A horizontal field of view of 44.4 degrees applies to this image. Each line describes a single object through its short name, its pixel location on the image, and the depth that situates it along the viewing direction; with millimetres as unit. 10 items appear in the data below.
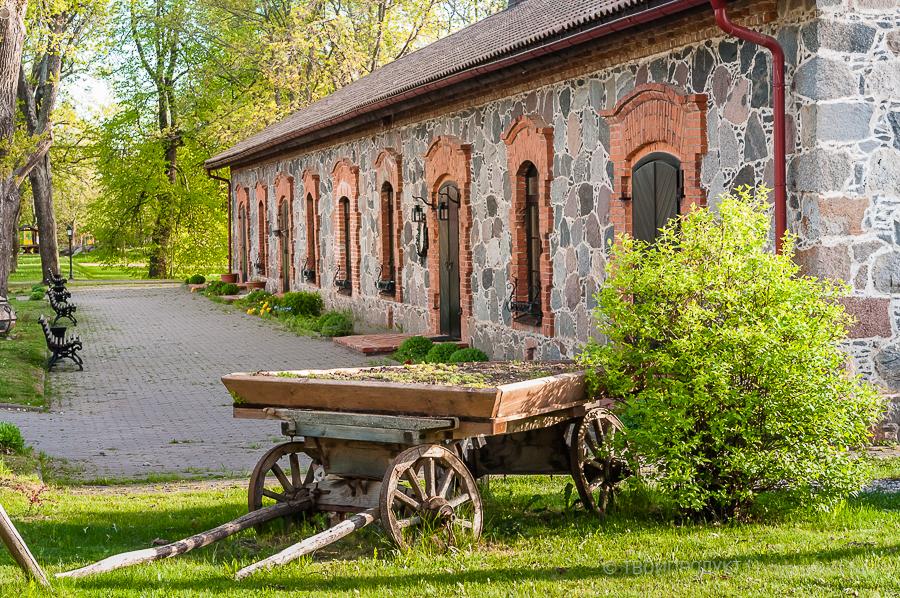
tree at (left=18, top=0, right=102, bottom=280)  21594
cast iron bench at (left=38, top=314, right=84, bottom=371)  16703
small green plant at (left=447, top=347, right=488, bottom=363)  14547
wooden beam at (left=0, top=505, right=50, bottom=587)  5012
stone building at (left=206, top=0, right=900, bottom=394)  8961
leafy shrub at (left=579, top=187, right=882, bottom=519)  6277
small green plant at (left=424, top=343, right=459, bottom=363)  14992
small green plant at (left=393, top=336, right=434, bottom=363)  15664
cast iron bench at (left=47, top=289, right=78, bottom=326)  22891
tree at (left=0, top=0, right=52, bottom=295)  18109
